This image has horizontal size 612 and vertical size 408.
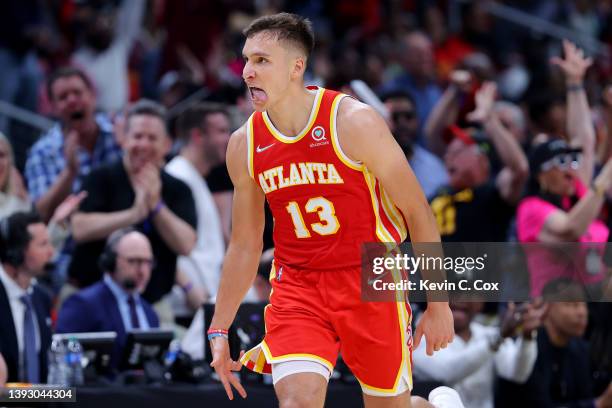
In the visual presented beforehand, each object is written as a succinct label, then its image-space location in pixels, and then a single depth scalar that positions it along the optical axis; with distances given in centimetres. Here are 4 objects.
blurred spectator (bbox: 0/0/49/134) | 2271
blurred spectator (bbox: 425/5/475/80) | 2645
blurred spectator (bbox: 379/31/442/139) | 2307
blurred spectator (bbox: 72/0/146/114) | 2298
